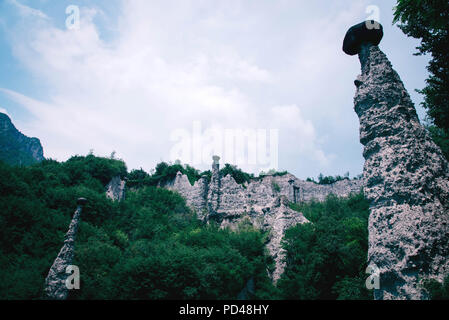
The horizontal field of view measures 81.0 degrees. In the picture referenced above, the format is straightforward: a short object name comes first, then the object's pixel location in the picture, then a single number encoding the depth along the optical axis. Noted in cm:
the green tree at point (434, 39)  757
